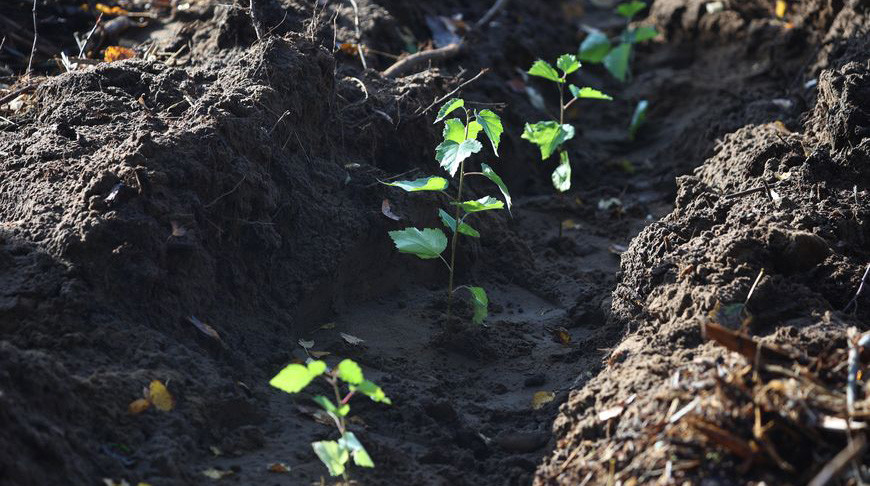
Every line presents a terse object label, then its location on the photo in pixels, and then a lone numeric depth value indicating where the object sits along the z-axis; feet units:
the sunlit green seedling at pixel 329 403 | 16.49
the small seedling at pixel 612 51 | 41.34
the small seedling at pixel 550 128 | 28.22
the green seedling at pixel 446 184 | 22.03
